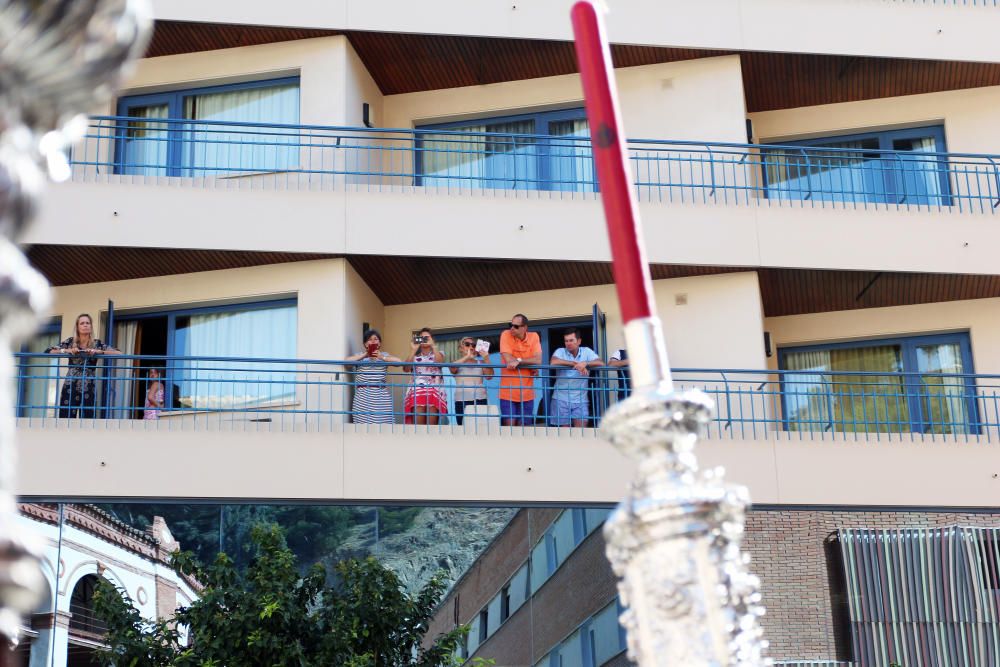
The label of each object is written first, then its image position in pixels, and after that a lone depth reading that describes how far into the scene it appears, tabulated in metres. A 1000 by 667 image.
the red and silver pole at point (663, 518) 2.83
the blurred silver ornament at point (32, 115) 1.71
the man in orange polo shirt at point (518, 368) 19.09
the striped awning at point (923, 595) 19.02
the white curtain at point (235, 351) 19.94
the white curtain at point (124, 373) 19.89
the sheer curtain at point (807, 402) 21.09
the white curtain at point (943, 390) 21.23
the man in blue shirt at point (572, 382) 19.09
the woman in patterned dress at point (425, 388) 18.81
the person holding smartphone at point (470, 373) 19.36
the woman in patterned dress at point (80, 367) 18.83
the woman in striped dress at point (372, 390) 18.64
